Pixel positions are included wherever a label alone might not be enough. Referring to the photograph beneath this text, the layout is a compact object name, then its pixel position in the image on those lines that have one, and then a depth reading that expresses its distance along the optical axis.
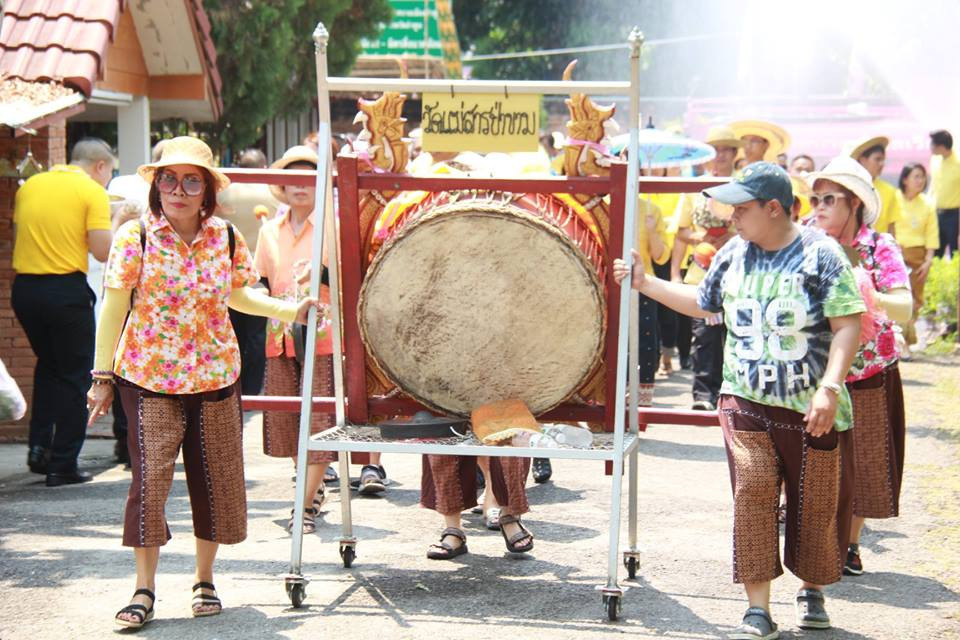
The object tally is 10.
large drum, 10.32
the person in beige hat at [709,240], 18.61
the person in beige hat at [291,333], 12.99
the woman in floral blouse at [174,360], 9.82
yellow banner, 10.06
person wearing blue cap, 9.38
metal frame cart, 9.83
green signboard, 45.36
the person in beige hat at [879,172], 14.98
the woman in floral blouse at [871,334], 10.85
